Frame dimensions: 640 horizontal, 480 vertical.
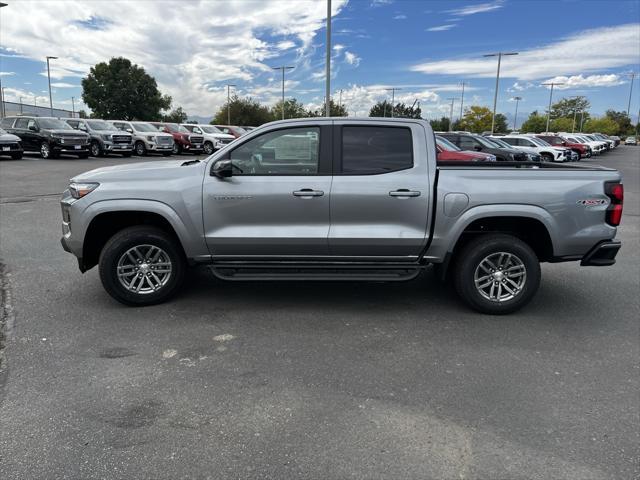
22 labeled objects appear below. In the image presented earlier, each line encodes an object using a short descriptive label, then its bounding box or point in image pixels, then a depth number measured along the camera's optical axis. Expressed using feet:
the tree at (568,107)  409.90
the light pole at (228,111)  227.79
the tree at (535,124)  383.86
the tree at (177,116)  323.37
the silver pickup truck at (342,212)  15.66
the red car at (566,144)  113.60
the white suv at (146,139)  90.17
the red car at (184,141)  98.12
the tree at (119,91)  220.43
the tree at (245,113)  238.07
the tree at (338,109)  182.60
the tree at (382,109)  223.22
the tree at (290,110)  232.73
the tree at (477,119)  346.74
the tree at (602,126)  370.53
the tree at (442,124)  334.87
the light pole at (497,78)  154.53
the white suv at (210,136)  100.27
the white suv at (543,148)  92.66
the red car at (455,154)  48.60
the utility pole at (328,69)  64.03
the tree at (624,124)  406.00
